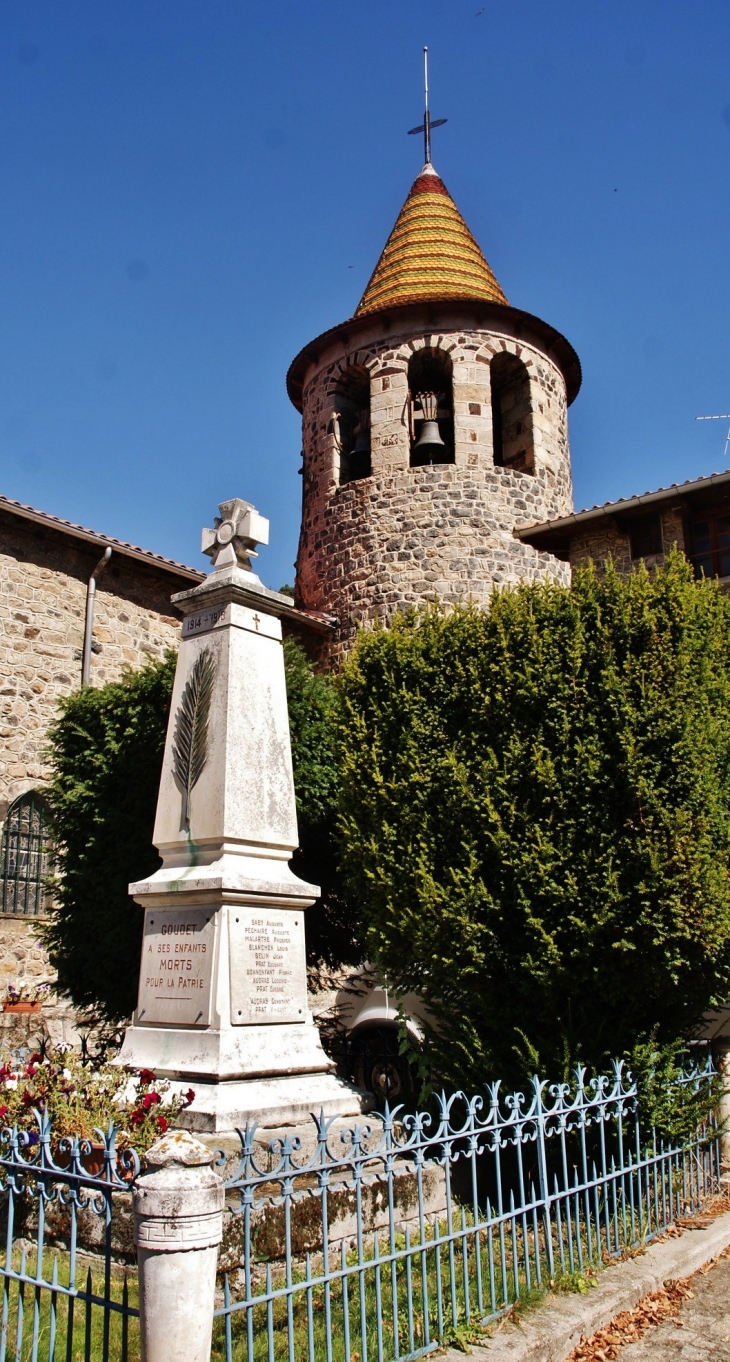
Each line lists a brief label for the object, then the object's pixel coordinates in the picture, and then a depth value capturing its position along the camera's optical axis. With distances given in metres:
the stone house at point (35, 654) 13.41
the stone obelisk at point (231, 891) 5.90
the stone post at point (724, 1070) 7.14
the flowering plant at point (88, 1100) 5.07
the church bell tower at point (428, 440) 16.00
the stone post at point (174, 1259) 3.10
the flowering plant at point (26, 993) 11.86
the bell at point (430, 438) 16.11
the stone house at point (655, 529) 15.12
